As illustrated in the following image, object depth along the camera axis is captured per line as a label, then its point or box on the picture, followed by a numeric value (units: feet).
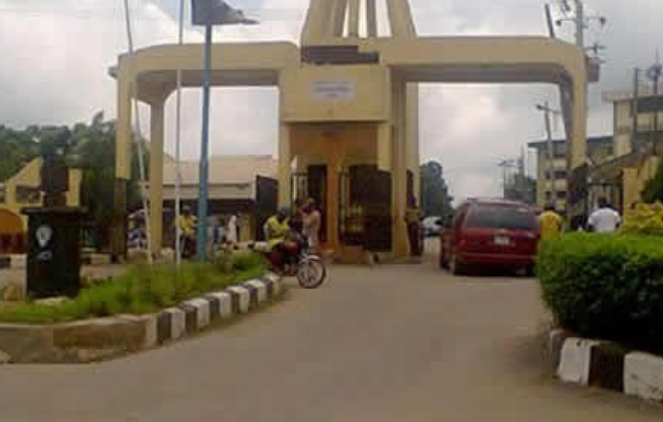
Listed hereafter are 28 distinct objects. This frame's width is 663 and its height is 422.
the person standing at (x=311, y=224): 75.20
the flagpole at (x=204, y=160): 61.36
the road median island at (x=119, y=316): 36.83
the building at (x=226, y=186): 161.99
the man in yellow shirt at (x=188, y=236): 86.28
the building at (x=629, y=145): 113.39
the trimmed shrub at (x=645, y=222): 38.70
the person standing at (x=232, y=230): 114.52
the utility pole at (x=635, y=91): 211.41
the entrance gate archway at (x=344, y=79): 94.27
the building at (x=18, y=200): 113.29
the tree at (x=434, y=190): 310.35
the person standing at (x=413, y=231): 105.50
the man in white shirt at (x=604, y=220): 66.08
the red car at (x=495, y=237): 74.28
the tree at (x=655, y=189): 78.28
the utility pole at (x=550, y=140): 229.66
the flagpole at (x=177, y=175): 60.40
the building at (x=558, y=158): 311.06
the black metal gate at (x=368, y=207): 92.27
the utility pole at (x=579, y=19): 171.32
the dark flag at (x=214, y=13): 61.05
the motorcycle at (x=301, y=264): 61.82
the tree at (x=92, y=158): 106.32
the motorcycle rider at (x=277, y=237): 63.26
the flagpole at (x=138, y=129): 63.17
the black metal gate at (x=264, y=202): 100.27
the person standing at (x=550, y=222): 73.26
